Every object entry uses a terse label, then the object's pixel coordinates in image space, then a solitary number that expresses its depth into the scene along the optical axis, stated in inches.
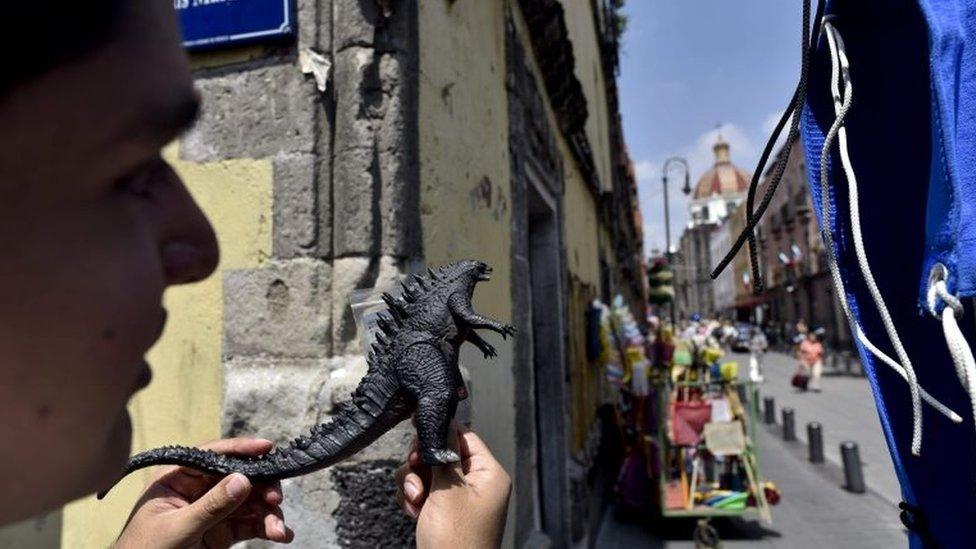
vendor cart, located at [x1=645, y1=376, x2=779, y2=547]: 242.8
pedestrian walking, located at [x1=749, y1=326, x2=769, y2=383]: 681.6
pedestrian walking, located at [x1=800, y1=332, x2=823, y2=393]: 626.5
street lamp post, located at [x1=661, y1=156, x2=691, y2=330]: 645.3
